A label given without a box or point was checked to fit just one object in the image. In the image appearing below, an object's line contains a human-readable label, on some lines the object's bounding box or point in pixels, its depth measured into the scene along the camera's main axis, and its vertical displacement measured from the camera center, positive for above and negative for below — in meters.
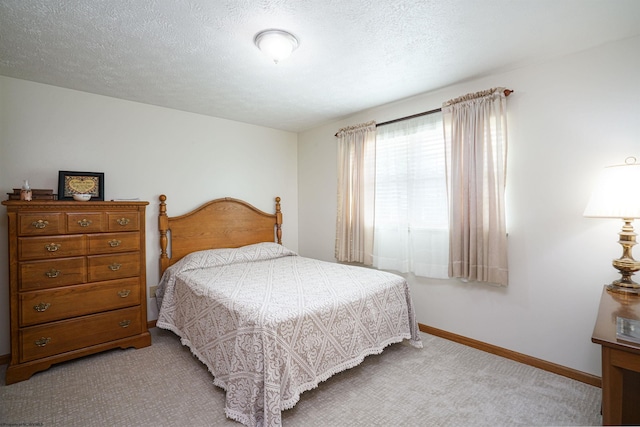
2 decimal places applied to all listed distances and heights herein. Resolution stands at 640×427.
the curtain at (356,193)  3.46 +0.24
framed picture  2.65 +0.26
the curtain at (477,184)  2.48 +0.25
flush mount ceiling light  1.91 +1.11
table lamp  1.69 +0.04
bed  1.71 -0.71
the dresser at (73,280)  2.20 -0.55
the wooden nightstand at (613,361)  1.02 -0.52
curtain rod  2.90 +0.99
